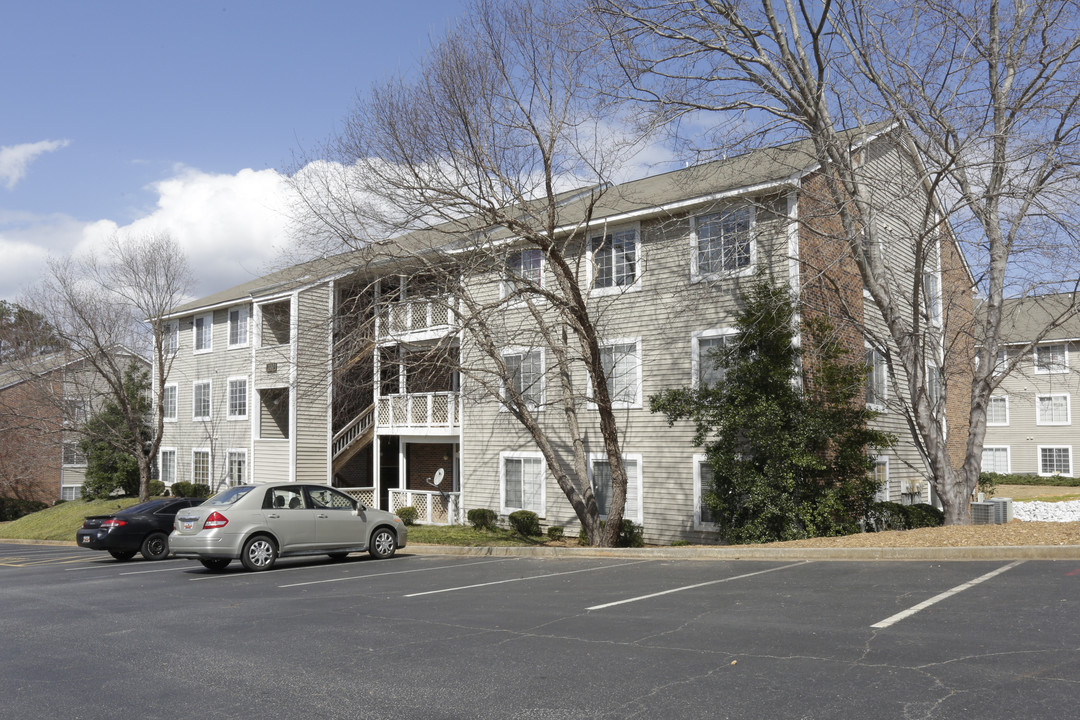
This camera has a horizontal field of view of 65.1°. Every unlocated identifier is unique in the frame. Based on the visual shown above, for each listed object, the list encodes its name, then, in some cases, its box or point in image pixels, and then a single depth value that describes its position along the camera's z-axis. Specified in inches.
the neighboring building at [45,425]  1423.5
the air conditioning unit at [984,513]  909.2
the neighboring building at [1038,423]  1525.6
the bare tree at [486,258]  637.9
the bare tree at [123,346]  1242.6
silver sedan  554.6
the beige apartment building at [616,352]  731.4
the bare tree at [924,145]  605.9
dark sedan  759.1
